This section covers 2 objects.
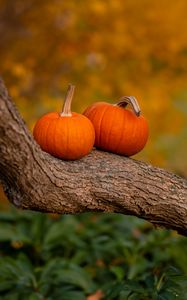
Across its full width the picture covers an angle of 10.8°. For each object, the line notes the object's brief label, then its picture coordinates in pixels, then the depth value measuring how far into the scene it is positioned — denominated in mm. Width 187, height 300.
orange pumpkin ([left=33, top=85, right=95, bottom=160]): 3793
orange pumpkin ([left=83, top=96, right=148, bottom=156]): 4004
